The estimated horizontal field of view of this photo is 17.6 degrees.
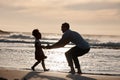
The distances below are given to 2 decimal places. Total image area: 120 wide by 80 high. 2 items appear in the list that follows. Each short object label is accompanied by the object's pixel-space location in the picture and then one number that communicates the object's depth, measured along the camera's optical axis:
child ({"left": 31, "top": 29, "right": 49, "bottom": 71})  13.11
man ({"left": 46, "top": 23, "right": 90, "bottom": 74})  11.66
